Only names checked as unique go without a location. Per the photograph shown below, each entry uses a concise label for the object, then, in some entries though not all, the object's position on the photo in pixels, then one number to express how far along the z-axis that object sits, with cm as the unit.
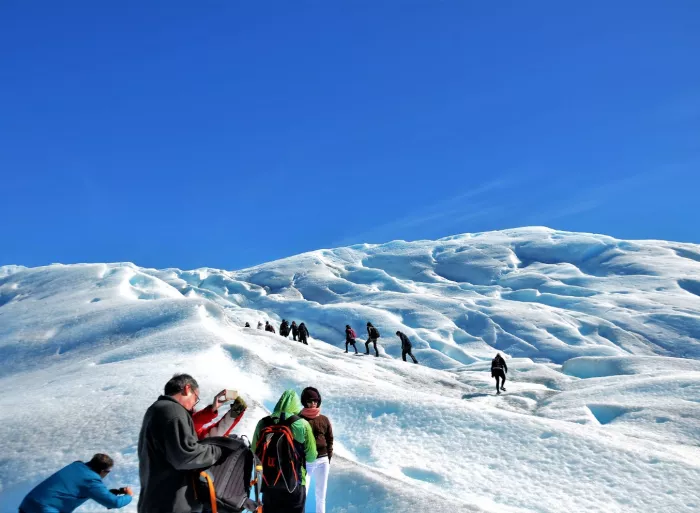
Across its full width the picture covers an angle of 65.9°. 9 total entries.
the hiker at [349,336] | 2714
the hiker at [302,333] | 2844
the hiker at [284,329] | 3109
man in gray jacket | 360
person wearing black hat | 572
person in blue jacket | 453
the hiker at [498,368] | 1891
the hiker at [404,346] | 2567
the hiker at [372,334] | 2599
